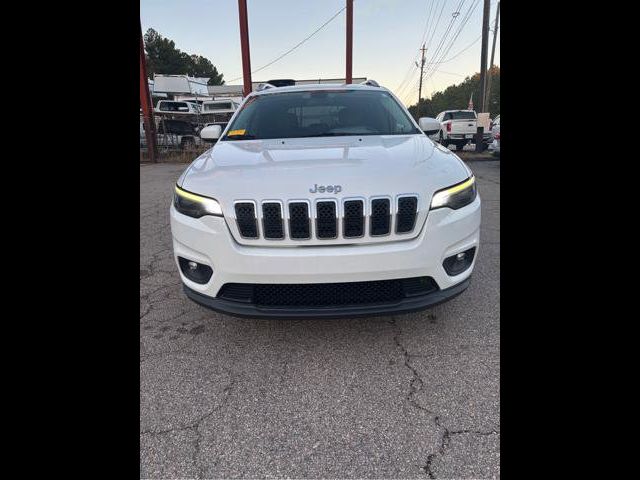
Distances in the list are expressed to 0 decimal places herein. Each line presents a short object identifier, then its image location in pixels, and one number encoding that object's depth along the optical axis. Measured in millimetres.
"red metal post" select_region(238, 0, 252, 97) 10328
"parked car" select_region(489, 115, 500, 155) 10662
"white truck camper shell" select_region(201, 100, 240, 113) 15234
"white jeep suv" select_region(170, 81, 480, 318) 1807
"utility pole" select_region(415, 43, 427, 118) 43781
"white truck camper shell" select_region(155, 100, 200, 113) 15172
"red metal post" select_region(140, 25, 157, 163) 11141
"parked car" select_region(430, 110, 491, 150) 15031
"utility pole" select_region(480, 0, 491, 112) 12641
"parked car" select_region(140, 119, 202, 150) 13539
